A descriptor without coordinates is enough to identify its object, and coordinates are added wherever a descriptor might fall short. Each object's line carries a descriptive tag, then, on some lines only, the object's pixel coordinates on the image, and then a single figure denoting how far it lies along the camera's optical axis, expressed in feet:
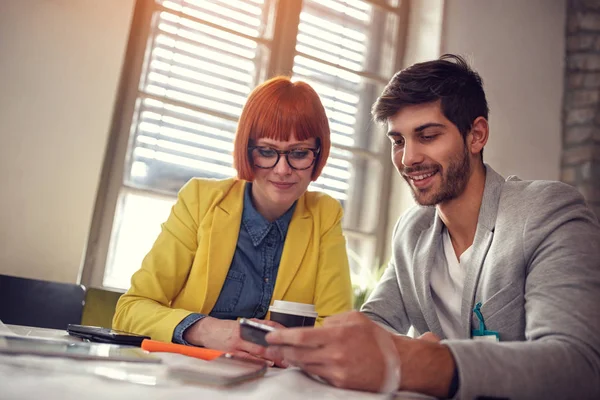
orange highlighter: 2.86
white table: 1.65
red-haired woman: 5.15
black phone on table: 3.38
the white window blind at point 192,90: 9.37
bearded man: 2.37
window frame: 8.73
